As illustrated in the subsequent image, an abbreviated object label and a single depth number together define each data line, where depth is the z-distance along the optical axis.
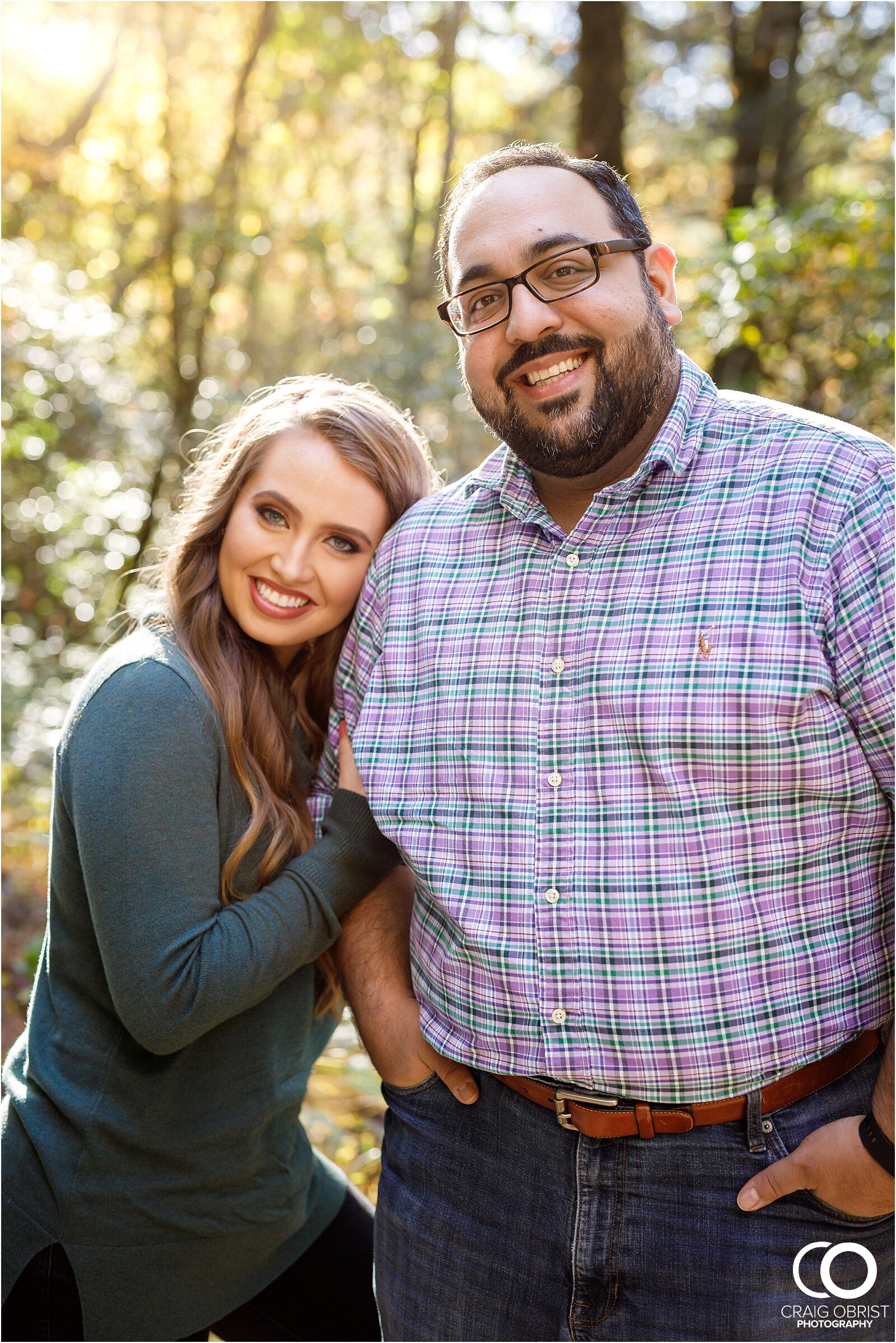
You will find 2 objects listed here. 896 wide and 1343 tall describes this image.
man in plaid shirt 1.88
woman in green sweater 2.07
